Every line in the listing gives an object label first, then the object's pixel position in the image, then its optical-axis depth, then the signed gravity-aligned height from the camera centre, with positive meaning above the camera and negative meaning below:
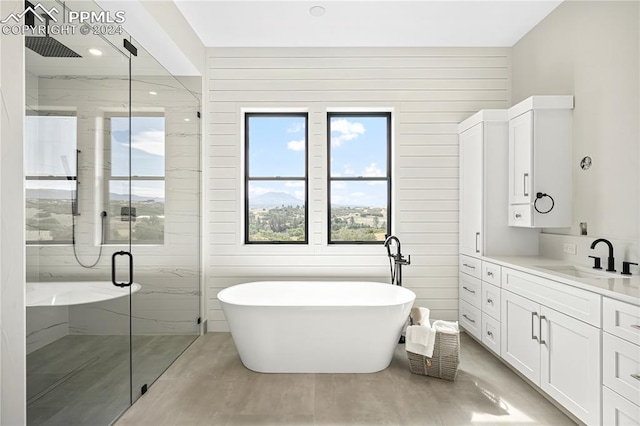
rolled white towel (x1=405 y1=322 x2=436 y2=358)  2.73 -0.95
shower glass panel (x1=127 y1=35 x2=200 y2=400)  2.53 -0.03
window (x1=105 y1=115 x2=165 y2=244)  2.22 +0.21
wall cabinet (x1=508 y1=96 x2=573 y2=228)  2.91 +0.41
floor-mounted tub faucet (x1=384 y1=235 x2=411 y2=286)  3.52 -0.46
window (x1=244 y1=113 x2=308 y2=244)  4.05 +0.34
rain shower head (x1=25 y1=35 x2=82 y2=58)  1.58 +0.75
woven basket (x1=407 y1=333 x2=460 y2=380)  2.72 -1.09
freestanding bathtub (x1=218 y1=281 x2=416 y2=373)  2.72 -0.92
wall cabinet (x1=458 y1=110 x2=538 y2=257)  3.25 +0.18
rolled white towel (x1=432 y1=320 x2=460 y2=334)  2.79 -0.89
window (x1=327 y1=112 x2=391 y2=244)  4.03 +0.40
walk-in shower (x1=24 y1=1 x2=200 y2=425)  1.64 -0.08
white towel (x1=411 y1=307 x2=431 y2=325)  2.99 -0.84
